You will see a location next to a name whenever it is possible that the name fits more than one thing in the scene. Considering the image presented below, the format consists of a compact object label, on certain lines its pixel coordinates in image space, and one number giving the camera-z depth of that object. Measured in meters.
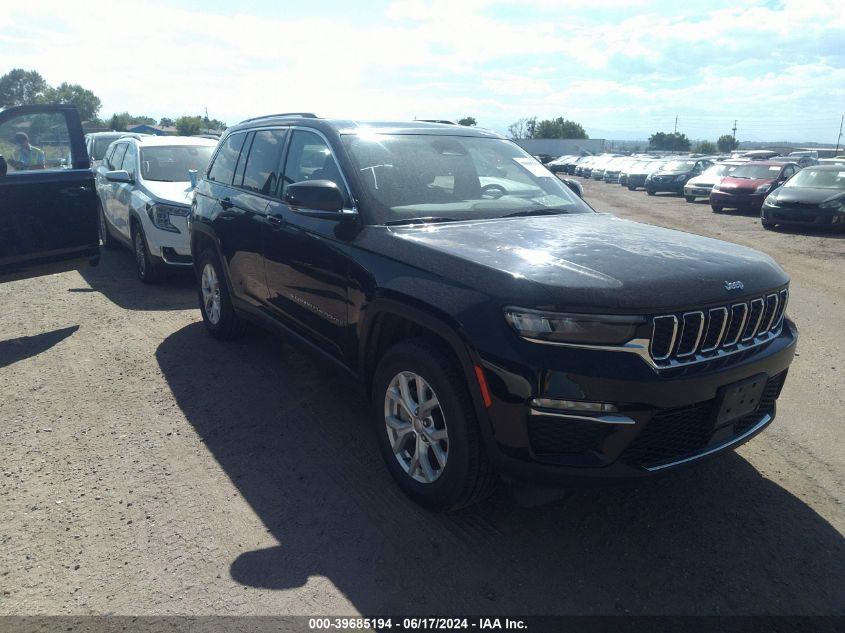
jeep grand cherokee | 2.57
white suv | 7.80
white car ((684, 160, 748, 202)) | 22.00
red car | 17.94
